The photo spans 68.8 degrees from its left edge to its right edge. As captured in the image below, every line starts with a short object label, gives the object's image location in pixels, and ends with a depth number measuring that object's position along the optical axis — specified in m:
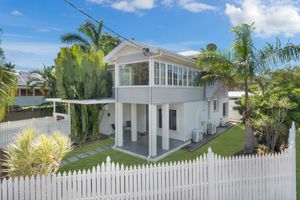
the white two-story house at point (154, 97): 12.95
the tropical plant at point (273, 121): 10.97
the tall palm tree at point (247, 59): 10.88
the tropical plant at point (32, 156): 6.96
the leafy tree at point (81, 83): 16.56
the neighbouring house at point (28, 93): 29.03
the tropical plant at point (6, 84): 7.73
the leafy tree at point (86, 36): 23.22
